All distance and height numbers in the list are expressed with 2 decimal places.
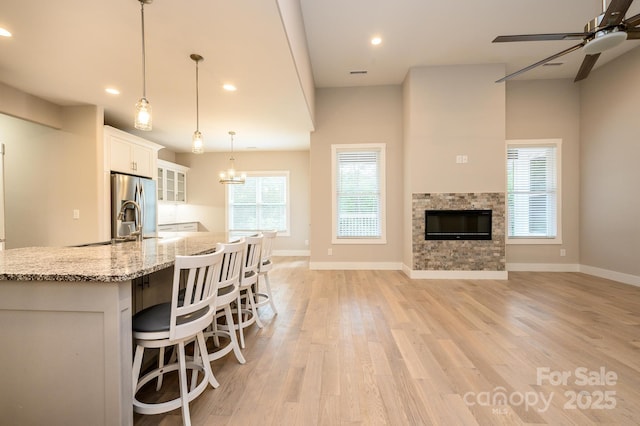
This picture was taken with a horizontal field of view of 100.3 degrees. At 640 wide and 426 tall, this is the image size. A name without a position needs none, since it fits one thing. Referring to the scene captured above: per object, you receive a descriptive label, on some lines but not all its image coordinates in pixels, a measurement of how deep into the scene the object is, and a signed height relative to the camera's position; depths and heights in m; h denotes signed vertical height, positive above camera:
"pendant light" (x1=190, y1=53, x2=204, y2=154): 2.96 +0.75
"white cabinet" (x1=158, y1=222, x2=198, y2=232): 6.14 -0.41
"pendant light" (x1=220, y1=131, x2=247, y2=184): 5.15 +0.67
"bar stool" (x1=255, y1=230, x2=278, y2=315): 2.96 -0.54
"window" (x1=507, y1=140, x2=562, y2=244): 5.12 +0.36
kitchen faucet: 2.66 -0.23
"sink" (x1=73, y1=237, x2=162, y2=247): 2.47 -0.30
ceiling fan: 2.04 +1.47
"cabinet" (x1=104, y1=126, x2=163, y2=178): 4.26 +1.02
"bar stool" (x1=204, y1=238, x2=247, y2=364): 1.85 -0.60
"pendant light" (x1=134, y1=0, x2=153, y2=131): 2.06 +0.75
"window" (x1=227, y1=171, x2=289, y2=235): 7.41 +0.21
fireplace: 4.50 -0.56
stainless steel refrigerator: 4.25 +0.23
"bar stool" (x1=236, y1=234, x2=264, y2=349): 2.36 -0.59
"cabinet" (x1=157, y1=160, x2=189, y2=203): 6.18 +0.72
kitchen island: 1.19 -0.62
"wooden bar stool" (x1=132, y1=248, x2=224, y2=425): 1.35 -0.60
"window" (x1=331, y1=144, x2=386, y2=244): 5.31 +0.32
